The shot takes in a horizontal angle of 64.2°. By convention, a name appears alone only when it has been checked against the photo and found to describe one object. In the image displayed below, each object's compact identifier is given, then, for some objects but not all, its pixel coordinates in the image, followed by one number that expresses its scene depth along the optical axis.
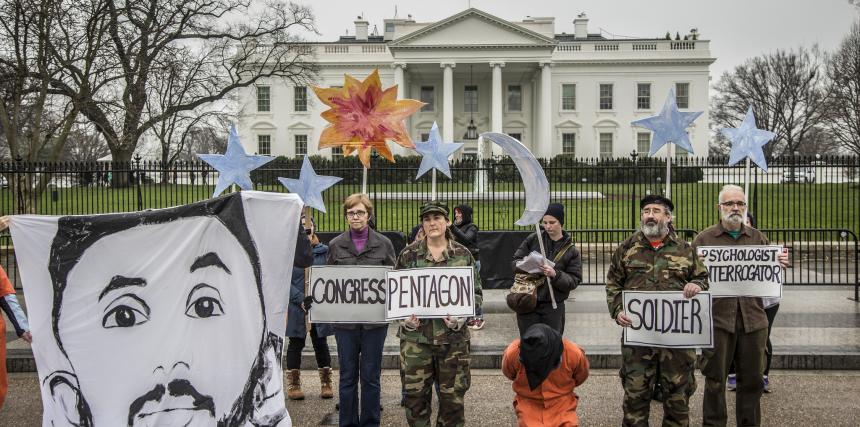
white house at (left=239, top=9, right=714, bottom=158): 54.56
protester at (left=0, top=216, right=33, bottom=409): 4.81
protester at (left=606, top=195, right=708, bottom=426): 4.86
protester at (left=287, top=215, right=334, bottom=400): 6.52
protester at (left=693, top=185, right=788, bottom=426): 5.24
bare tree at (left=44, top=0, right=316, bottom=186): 20.12
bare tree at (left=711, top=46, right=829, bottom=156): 53.41
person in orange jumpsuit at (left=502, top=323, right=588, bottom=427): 3.86
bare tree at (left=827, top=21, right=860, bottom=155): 30.46
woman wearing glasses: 5.37
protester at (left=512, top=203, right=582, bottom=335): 5.69
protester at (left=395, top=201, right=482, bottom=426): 4.92
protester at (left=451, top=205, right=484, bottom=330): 8.33
